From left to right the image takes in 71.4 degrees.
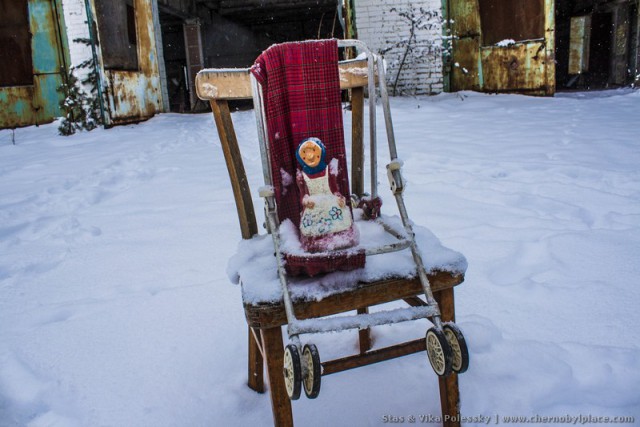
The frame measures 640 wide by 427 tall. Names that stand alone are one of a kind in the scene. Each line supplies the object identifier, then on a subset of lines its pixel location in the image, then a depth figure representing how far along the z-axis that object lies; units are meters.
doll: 1.28
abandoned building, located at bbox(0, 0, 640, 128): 7.25
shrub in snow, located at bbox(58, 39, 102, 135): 7.33
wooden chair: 1.16
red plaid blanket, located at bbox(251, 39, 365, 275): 1.42
